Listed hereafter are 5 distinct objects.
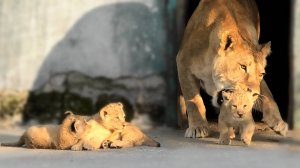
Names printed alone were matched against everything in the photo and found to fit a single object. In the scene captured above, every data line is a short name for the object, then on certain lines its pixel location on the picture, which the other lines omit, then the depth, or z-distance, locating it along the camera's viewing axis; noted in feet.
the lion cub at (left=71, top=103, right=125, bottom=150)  34.01
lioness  37.83
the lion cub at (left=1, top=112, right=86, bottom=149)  33.73
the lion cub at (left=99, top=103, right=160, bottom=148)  34.17
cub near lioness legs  34.94
